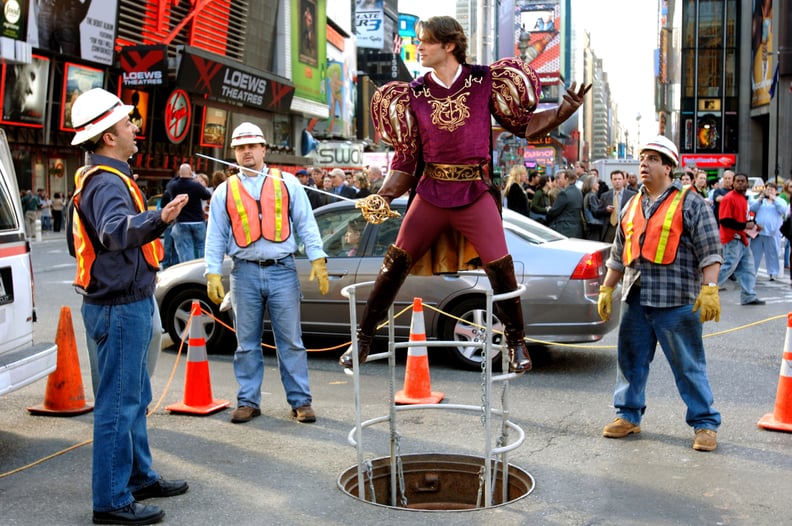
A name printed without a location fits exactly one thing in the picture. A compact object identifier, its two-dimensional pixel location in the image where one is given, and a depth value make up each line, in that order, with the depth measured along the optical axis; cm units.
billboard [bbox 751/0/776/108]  6462
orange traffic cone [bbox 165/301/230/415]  722
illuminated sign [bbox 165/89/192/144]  3949
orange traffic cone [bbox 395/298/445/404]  749
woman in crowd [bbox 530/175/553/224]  1698
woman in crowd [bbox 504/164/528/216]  1507
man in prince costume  470
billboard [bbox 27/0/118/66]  3183
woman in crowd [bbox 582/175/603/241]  1638
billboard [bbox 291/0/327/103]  5781
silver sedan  870
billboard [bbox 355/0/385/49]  10450
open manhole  565
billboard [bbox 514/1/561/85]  15662
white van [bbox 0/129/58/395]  586
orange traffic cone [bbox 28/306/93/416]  718
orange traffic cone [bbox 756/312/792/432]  668
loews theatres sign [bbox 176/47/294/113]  3912
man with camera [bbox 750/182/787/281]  1603
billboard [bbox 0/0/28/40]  2875
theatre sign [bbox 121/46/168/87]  3550
